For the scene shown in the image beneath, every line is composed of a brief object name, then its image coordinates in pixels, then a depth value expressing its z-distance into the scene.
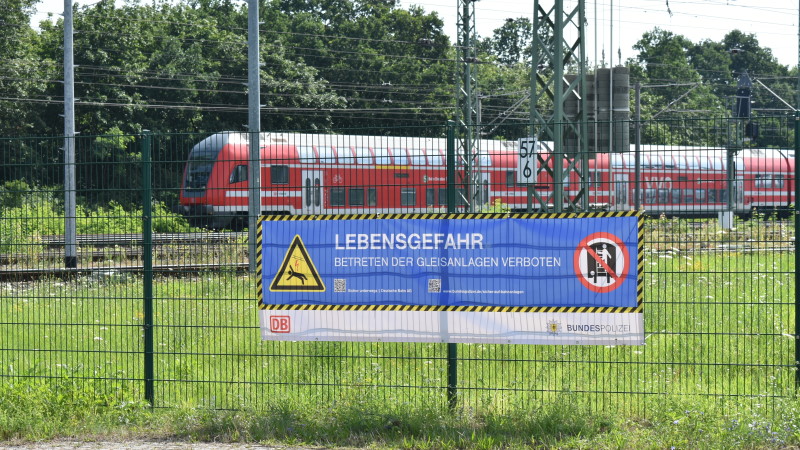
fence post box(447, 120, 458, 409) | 15.08
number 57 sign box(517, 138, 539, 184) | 26.67
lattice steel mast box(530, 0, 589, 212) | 29.87
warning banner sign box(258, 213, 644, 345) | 14.71
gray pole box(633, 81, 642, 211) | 16.59
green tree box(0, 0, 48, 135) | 78.31
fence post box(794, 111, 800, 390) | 14.16
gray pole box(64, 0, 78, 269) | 17.36
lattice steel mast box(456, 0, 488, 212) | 52.97
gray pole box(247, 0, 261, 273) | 36.06
